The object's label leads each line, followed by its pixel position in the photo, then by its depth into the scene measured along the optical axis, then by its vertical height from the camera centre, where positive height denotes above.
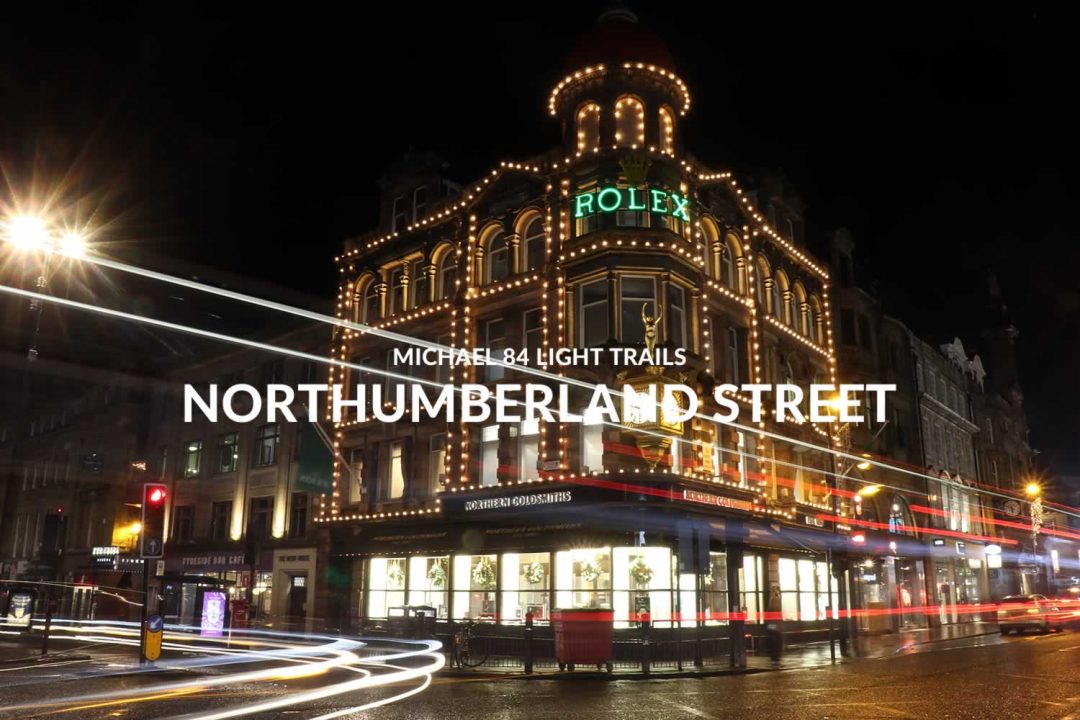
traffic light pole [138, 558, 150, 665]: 18.17 -0.88
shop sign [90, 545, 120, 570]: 42.94 +0.14
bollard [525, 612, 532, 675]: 18.55 -1.68
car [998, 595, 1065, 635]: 30.58 -1.74
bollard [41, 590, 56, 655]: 20.45 -1.83
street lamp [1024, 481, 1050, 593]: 57.28 +2.75
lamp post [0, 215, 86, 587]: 14.91 +5.49
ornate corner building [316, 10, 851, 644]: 26.31 +6.32
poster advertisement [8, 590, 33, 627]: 26.31 -1.52
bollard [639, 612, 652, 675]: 18.72 -1.72
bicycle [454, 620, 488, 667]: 19.16 -1.90
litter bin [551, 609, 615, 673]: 18.80 -1.62
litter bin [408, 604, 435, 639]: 24.14 -1.71
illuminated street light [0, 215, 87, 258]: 14.84 +5.43
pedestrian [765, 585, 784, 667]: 21.83 -1.85
